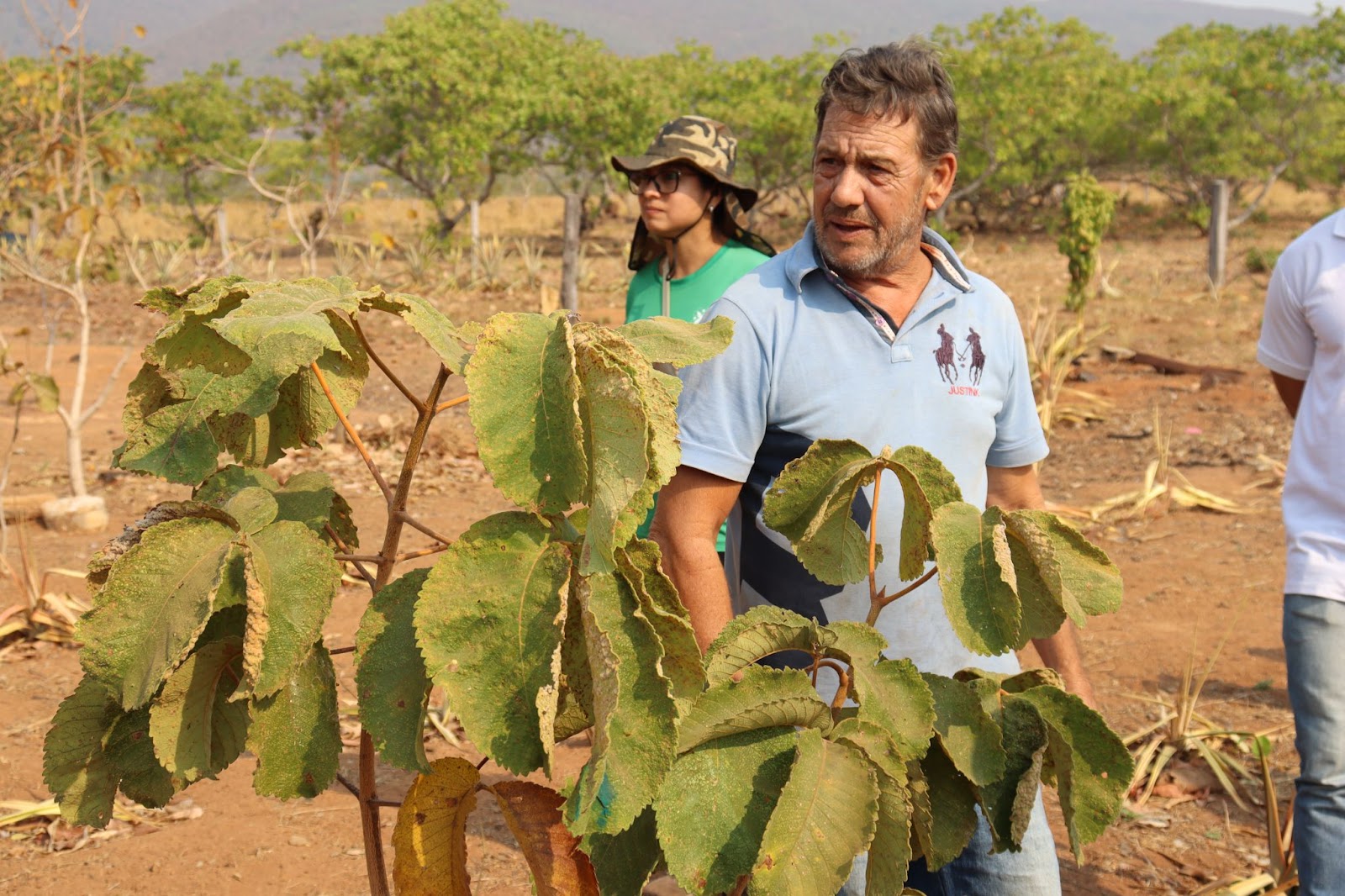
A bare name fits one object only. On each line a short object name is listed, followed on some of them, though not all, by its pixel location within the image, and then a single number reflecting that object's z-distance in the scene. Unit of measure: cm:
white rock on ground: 619
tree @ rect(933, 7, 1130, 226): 2384
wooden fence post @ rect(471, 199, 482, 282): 2017
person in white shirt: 216
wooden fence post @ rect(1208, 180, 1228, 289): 1422
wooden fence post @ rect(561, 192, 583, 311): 901
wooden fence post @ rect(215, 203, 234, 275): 1086
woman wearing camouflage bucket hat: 355
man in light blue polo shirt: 180
